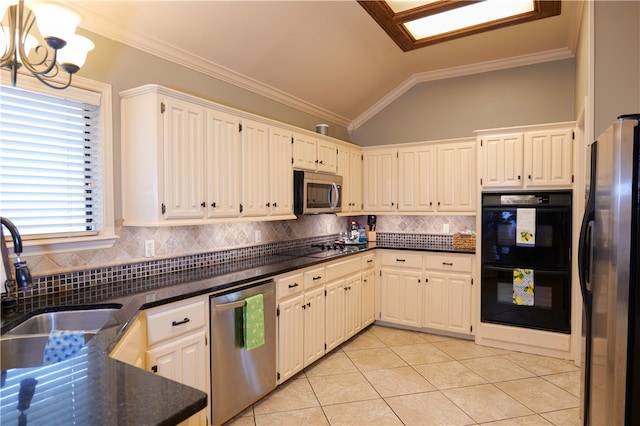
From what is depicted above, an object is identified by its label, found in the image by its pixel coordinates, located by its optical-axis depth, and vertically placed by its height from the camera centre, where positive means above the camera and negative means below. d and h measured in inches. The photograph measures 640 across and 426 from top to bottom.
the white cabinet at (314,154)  144.2 +21.1
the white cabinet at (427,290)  162.2 -39.2
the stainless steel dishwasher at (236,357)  94.7 -42.1
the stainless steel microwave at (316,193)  143.4 +4.9
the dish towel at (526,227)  146.4 -9.0
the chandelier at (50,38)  56.6 +27.8
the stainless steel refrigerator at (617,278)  61.3 -13.0
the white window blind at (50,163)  80.4 +9.8
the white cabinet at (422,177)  169.8 +13.1
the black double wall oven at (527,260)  142.3 -22.0
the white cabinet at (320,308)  118.6 -38.9
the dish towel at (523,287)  146.7 -32.9
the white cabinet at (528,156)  143.6 +19.4
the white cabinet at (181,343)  80.3 -31.9
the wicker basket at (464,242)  169.2 -17.2
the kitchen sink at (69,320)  70.3 -22.9
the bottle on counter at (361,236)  191.9 -16.6
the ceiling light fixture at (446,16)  124.6 +67.9
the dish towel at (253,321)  100.9 -32.3
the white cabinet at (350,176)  175.0 +13.9
